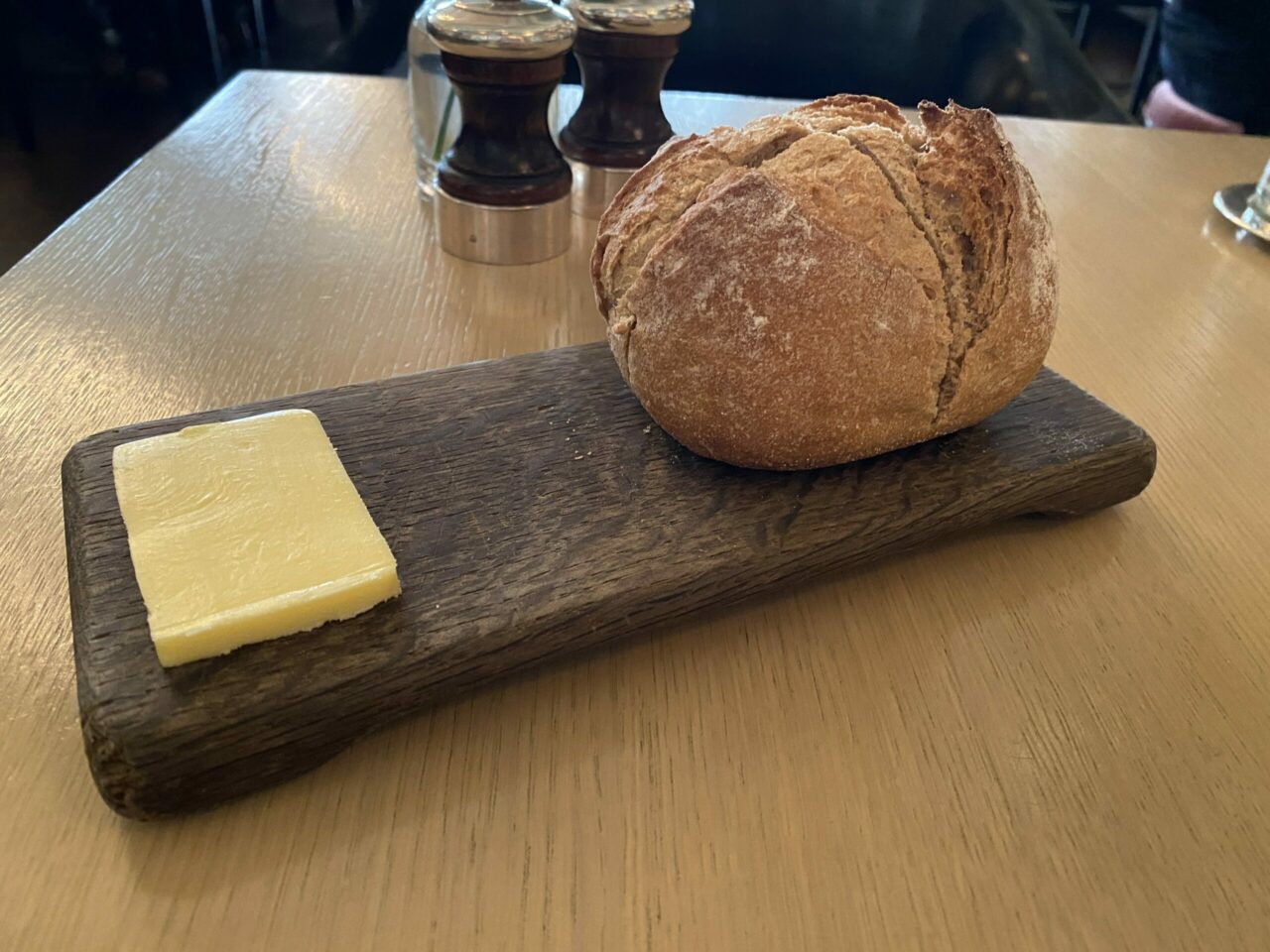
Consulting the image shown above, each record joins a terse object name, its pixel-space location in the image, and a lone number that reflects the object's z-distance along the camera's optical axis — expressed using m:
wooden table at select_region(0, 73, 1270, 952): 0.17
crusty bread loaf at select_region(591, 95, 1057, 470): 0.21
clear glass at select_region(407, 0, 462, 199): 0.41
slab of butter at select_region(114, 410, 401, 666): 0.17
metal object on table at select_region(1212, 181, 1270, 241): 0.44
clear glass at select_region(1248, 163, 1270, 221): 0.44
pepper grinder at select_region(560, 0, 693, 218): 0.37
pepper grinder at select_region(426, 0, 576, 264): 0.32
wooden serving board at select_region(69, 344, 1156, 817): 0.17
